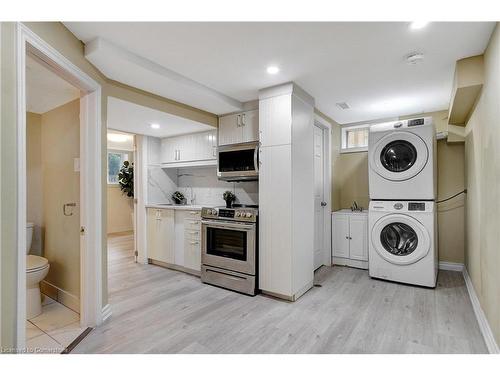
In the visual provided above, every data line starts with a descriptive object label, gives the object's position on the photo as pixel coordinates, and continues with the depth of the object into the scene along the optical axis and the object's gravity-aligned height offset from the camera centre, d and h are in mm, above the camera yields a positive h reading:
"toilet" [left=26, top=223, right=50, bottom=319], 2326 -854
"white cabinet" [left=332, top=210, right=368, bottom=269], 3756 -752
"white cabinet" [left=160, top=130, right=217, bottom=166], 3889 +635
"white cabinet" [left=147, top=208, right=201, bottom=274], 3621 -732
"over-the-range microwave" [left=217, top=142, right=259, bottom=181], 3115 +334
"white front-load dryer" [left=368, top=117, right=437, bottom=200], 3080 +343
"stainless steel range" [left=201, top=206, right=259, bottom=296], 2930 -718
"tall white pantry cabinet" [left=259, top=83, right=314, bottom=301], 2738 -45
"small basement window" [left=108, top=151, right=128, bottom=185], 6666 +669
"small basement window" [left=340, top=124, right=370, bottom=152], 4338 +846
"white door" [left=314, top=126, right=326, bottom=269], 3725 -164
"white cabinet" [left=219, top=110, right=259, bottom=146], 3301 +800
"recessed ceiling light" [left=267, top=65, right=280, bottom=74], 2391 +1108
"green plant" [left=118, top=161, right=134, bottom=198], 6230 +255
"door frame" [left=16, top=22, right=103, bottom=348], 2217 -130
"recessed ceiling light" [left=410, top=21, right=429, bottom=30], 1739 +1100
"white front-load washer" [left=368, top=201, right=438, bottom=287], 3008 -666
